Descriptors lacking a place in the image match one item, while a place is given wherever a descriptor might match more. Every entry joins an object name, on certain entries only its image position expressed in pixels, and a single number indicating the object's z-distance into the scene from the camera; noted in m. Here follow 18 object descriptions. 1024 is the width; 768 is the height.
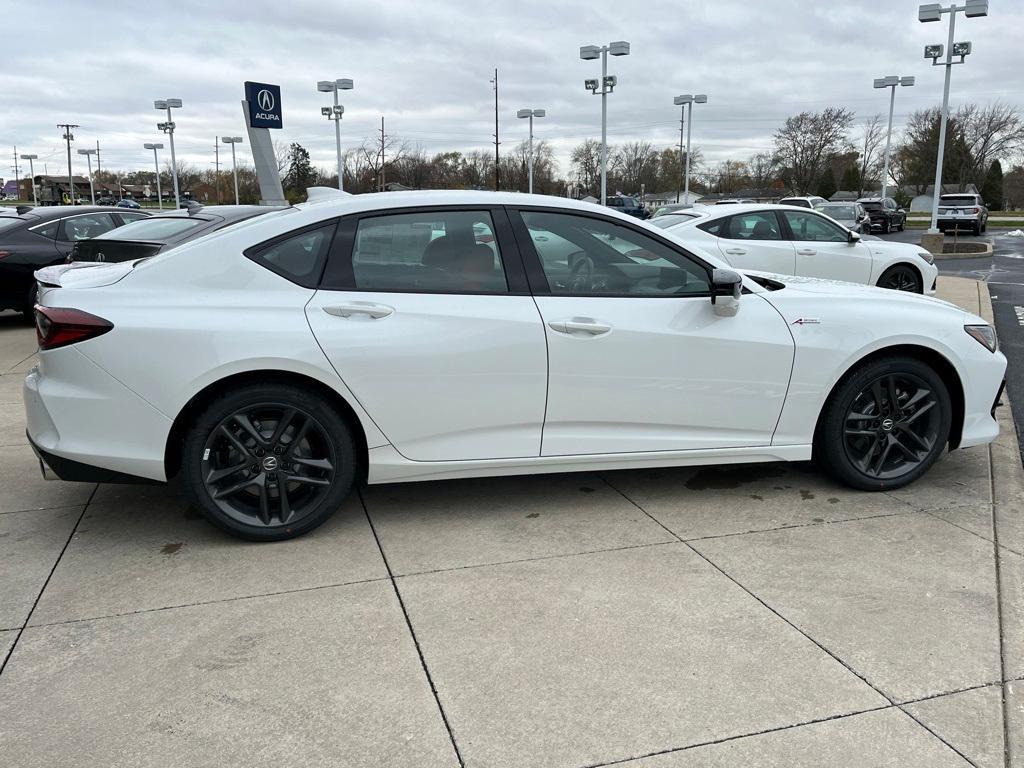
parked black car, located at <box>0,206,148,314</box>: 9.98
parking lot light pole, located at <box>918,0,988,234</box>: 24.39
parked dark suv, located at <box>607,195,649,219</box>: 47.21
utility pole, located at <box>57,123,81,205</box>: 96.69
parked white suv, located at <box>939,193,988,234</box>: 36.23
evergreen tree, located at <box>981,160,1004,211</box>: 71.81
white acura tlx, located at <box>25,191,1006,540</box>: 3.59
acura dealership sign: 17.14
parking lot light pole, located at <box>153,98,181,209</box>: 53.84
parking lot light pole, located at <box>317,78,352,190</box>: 39.19
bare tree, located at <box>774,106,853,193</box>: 69.88
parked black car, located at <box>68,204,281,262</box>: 8.37
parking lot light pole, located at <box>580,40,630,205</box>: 34.38
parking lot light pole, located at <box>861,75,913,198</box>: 40.56
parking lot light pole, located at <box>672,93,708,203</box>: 48.72
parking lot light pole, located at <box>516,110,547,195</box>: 48.22
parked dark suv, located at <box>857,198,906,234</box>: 39.72
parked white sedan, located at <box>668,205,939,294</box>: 10.00
